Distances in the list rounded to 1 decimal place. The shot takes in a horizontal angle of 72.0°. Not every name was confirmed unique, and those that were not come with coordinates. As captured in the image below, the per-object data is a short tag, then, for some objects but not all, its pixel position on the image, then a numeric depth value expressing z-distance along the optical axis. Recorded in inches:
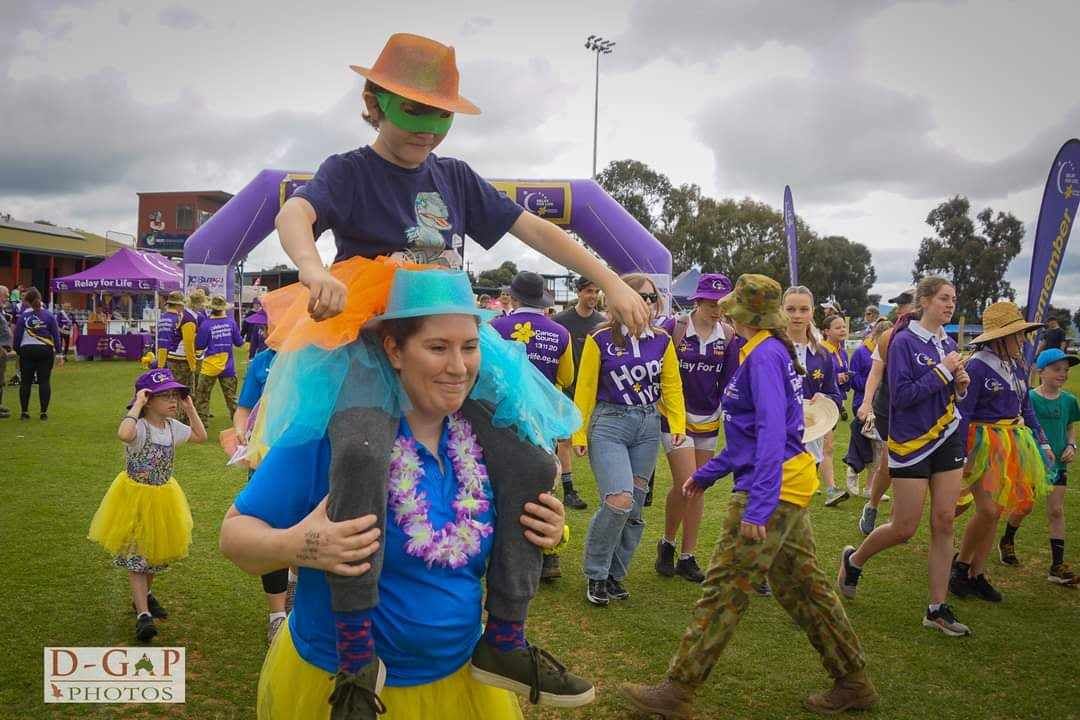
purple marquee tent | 968.9
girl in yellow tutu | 177.8
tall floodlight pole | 1585.9
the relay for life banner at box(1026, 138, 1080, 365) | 286.7
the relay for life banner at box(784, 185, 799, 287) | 608.5
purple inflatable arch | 500.1
